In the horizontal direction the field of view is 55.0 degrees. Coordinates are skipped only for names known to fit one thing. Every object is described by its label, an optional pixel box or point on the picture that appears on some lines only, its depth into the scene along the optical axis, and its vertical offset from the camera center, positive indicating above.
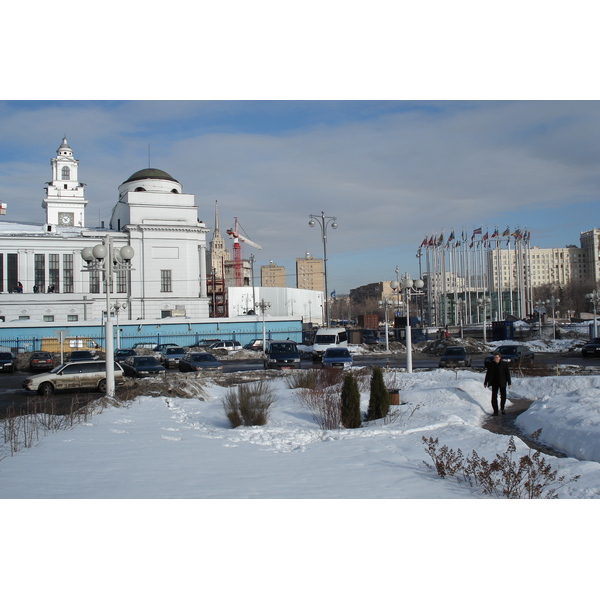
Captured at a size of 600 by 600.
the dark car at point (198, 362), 32.56 -2.83
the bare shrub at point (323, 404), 14.66 -2.57
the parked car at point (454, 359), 32.47 -2.87
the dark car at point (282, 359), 32.75 -2.74
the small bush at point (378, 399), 15.23 -2.36
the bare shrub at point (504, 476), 8.35 -2.61
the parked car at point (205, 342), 52.56 -2.72
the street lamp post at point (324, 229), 45.68 +6.50
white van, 41.16 -2.05
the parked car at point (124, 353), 40.51 -2.79
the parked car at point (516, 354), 33.53 -2.82
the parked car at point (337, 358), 31.30 -2.63
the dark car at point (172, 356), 38.78 -2.94
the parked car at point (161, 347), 48.48 -2.82
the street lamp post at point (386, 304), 48.16 +0.50
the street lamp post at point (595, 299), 48.92 +0.69
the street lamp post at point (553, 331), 54.95 -2.33
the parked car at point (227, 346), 49.97 -2.95
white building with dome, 64.50 +6.24
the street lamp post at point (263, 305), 52.94 +0.65
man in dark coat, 16.38 -2.02
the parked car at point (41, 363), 38.38 -3.14
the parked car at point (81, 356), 37.26 -2.70
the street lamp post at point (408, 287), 24.36 +1.06
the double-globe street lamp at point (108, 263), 18.05 +1.77
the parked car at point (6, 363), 38.28 -3.10
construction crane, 153.62 +18.29
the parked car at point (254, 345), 52.90 -3.05
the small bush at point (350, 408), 14.48 -2.46
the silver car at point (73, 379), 23.75 -2.65
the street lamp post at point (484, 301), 58.11 +0.75
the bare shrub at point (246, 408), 14.64 -2.46
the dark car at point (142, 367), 29.30 -2.72
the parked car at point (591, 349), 38.66 -2.87
